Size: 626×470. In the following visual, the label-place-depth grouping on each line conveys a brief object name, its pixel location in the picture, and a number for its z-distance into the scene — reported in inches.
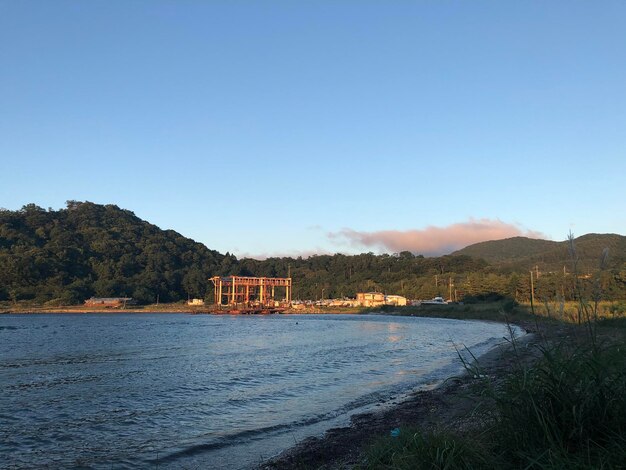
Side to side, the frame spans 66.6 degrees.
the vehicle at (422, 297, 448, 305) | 5025.8
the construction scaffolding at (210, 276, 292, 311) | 5757.9
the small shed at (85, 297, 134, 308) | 5664.4
